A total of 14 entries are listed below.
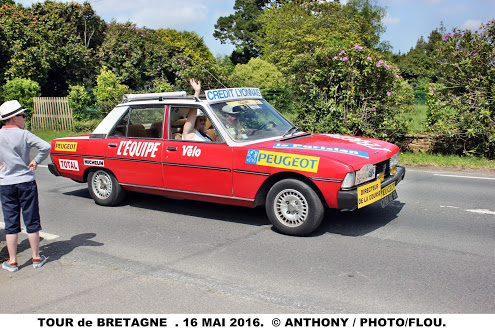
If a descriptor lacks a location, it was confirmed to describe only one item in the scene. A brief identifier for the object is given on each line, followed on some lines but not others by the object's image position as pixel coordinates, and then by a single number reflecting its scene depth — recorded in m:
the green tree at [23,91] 22.23
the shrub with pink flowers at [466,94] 11.84
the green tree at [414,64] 46.43
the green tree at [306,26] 36.84
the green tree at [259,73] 26.88
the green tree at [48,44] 24.55
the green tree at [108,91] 19.97
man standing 5.09
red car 5.82
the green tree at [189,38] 47.30
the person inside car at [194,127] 6.93
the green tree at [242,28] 68.81
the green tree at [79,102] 20.97
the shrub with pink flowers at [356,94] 12.94
